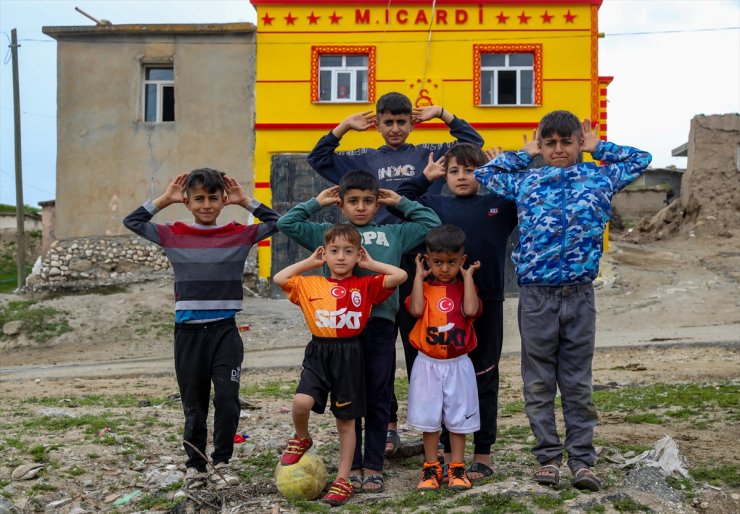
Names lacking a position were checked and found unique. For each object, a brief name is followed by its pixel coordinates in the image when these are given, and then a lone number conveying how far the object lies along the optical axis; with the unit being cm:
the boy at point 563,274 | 431
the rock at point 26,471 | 473
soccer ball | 427
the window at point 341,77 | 1825
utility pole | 2009
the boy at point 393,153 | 500
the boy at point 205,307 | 472
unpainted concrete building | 1853
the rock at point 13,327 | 1491
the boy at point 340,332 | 431
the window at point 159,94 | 1892
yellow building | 1806
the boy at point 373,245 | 447
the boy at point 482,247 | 457
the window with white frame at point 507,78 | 1819
